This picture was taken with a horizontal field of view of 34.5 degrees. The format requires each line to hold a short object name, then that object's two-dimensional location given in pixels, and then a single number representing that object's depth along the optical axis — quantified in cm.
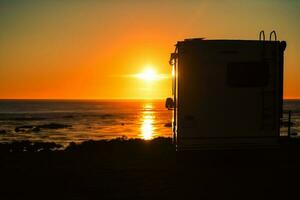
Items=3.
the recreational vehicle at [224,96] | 1166
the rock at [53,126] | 5866
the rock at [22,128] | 5373
